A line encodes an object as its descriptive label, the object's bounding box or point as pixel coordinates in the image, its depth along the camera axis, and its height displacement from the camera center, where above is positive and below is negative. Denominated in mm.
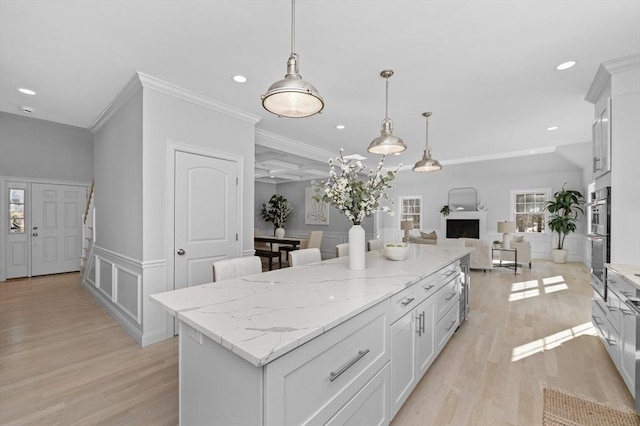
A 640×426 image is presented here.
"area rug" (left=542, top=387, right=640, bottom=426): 1817 -1325
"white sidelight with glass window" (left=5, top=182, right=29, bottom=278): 5531 -394
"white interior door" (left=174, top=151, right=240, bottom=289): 3232 -41
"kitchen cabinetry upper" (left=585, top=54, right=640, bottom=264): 2602 +558
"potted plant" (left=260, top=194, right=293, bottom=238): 10297 +36
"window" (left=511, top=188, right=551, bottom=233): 8250 +115
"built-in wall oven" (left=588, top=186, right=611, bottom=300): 2691 -262
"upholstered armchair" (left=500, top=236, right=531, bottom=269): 6824 -979
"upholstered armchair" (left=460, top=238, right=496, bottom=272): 6281 -891
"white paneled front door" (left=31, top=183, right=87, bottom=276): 5789 -337
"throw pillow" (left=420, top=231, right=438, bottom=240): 6852 -575
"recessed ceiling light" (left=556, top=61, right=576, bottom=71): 2716 +1422
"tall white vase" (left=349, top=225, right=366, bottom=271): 2229 -296
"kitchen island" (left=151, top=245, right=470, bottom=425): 1009 -570
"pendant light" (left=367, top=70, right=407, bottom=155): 2771 +680
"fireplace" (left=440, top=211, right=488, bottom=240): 8953 -212
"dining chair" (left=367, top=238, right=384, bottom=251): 3996 -458
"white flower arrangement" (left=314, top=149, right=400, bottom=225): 2135 +160
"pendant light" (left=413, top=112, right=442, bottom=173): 3771 +639
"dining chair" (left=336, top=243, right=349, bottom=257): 3214 -429
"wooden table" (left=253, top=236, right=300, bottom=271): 6079 -757
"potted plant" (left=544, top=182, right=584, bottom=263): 7416 -52
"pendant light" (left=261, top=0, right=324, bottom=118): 1600 +689
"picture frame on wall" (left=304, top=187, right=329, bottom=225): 9508 +38
